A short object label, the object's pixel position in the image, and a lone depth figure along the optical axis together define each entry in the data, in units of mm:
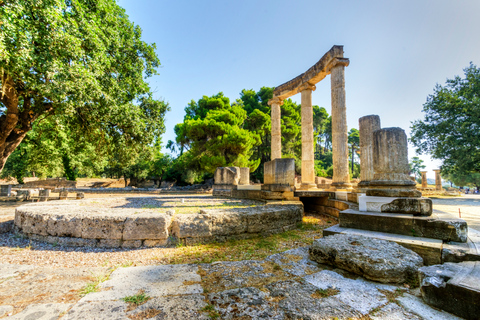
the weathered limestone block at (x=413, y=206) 3471
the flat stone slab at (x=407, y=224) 2795
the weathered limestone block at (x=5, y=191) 13906
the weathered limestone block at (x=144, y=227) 3846
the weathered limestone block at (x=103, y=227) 3861
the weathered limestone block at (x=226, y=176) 12000
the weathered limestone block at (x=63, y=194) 11141
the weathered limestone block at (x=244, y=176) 12977
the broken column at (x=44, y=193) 11312
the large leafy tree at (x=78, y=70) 5156
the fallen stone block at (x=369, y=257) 2195
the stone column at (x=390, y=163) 4141
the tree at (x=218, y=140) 18672
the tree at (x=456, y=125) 15523
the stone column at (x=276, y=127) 13648
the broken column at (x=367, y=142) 7289
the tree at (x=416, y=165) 51609
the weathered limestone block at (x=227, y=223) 4156
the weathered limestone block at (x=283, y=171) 8133
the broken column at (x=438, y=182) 23578
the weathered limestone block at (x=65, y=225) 3928
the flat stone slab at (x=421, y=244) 2601
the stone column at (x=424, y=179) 23775
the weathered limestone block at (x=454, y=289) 1610
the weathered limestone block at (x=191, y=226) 3953
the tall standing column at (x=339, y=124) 9664
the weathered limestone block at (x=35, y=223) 4074
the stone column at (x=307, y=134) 11812
